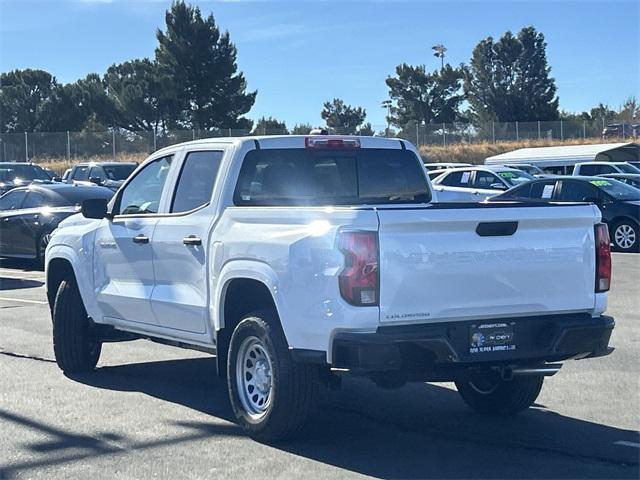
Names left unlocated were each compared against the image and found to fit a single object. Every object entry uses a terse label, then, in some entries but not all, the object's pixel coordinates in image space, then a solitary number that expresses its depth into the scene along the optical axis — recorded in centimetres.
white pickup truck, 536
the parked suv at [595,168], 2866
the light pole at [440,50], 7406
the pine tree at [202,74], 5538
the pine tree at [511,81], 7125
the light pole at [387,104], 7525
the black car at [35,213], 1695
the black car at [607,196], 1867
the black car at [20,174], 2784
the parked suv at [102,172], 2917
